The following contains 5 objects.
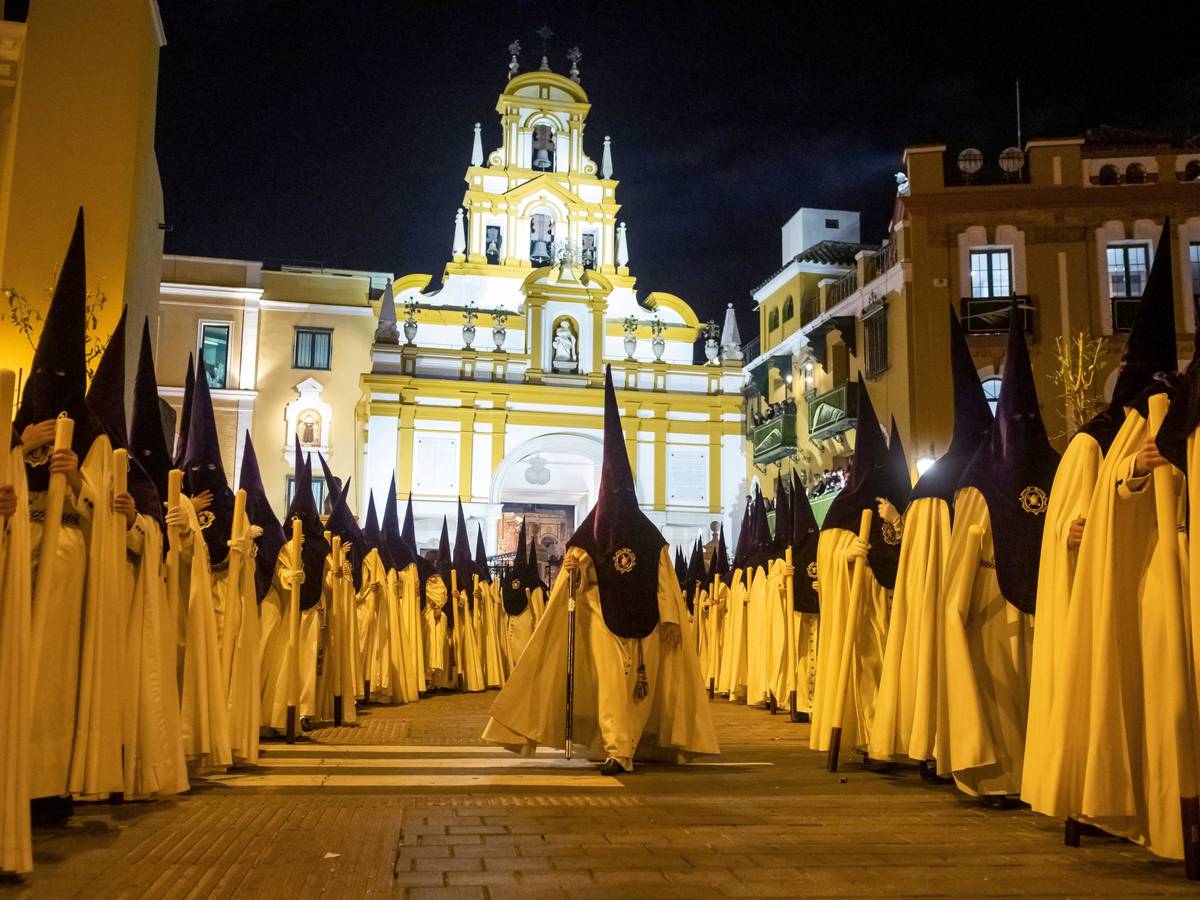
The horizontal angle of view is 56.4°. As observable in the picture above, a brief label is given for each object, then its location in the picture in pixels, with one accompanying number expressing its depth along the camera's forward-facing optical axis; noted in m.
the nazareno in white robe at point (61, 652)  4.99
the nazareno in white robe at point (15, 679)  3.86
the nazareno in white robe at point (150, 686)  5.59
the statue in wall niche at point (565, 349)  34.91
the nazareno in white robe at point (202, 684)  6.45
